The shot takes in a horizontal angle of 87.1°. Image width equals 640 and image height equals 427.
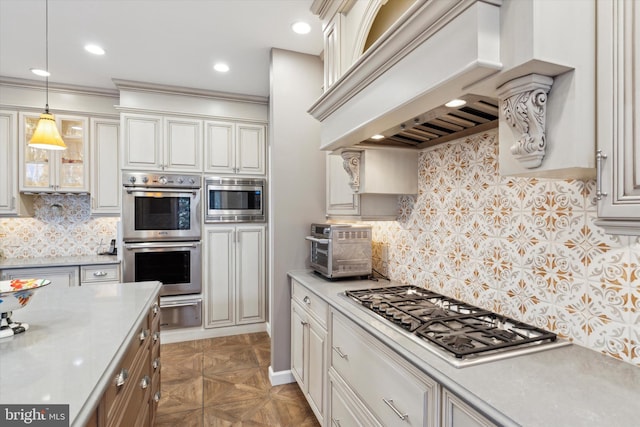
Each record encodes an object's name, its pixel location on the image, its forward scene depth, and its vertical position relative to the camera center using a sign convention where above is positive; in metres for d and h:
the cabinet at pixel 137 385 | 1.06 -0.68
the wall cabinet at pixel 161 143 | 3.34 +0.71
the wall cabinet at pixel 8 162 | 3.25 +0.48
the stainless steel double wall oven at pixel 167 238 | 3.32 -0.27
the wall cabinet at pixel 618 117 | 0.76 +0.23
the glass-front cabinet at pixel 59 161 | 3.32 +0.52
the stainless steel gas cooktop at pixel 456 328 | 1.08 -0.45
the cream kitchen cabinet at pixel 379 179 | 1.99 +0.20
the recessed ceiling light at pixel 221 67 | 3.00 +1.32
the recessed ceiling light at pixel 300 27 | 2.36 +1.32
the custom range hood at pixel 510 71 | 0.85 +0.40
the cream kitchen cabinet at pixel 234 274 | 3.62 -0.68
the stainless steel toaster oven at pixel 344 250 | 2.26 -0.26
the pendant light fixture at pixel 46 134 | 2.10 +0.49
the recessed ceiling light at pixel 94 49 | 2.67 +1.31
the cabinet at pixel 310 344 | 1.94 -0.86
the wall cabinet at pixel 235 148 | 3.63 +0.71
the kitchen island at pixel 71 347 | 0.88 -0.47
